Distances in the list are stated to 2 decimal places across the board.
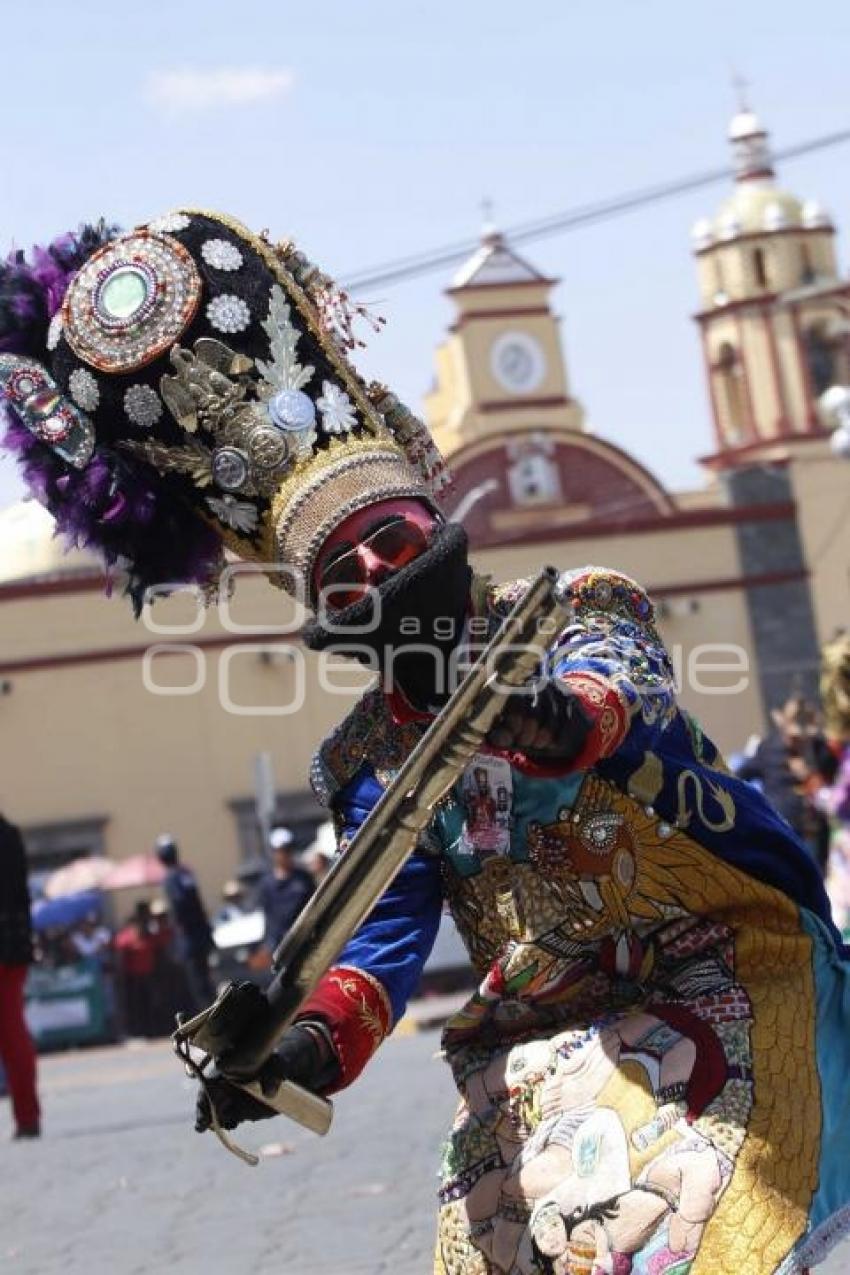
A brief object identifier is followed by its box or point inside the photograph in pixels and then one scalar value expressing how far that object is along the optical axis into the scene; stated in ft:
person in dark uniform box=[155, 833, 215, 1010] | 68.59
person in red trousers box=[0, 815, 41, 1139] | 41.22
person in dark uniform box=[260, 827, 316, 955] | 61.36
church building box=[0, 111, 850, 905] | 122.11
